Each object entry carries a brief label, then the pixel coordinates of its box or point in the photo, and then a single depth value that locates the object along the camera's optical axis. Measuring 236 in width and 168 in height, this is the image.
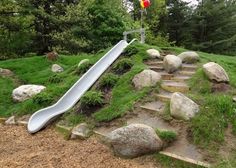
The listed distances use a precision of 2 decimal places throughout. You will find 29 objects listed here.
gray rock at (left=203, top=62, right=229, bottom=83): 2.71
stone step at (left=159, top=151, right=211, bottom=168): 1.93
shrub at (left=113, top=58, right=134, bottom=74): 3.42
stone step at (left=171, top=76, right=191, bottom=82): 3.07
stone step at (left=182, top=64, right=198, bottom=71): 3.27
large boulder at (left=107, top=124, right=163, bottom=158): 2.14
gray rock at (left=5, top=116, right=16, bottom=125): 3.20
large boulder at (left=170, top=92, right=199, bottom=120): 2.33
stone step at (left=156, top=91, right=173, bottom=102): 2.72
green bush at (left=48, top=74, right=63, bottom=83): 3.88
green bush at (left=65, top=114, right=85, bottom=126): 2.81
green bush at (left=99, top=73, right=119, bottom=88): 3.19
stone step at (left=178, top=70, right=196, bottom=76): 3.16
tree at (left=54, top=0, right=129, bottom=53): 6.30
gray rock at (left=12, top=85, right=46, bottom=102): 3.66
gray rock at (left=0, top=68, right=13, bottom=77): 4.39
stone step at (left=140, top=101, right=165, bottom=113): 2.60
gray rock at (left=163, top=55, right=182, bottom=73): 3.26
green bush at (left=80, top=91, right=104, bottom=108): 2.89
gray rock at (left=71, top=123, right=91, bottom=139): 2.58
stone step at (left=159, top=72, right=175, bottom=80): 3.18
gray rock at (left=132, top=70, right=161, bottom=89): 2.97
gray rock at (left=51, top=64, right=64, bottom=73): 4.46
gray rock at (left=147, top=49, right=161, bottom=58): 3.70
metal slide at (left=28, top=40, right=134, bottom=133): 2.99
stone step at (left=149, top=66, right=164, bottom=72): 3.40
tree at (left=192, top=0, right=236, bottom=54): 11.02
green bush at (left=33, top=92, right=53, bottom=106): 3.33
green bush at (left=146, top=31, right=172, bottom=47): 10.44
